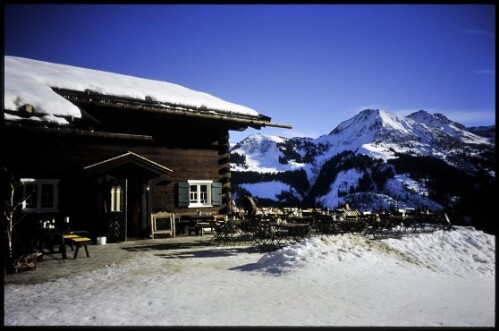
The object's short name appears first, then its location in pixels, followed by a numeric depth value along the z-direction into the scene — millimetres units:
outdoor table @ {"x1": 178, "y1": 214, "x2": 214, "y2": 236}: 14633
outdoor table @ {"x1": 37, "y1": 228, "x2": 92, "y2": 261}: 8898
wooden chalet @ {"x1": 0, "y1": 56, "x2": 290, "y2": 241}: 11047
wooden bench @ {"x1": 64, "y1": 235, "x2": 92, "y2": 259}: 8914
